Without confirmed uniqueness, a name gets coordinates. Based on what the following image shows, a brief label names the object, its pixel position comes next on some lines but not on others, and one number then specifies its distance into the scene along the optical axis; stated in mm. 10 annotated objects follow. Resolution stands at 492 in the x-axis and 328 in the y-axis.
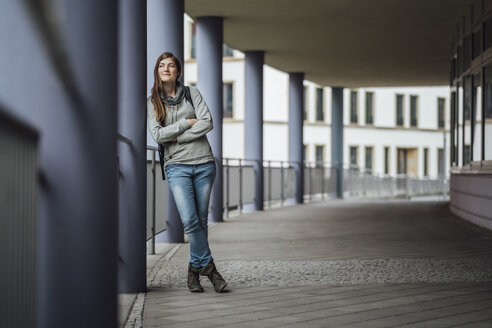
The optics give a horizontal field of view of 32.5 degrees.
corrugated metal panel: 2354
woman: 6258
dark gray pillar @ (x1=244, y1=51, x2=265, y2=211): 20328
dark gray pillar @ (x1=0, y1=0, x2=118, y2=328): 2662
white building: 45344
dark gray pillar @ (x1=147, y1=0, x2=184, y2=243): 11227
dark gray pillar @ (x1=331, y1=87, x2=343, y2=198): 30328
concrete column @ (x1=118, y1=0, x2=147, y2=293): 6293
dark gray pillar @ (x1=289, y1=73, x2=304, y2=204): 25062
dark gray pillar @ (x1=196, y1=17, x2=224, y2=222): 15766
